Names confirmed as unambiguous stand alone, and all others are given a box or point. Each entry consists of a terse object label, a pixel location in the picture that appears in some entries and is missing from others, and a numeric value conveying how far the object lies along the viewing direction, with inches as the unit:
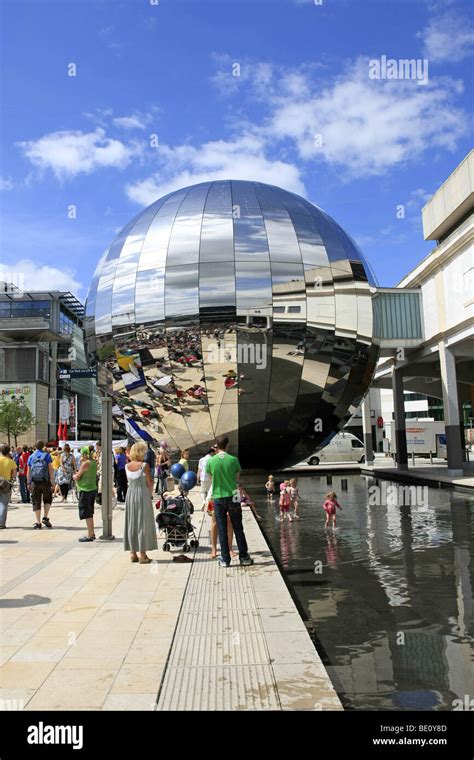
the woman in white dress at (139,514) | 307.7
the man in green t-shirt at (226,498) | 293.7
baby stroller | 337.4
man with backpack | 442.9
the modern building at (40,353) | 2945.4
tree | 2564.0
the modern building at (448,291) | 818.2
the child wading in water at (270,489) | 631.2
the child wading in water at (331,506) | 433.1
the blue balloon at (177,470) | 513.7
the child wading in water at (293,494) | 503.2
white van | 1525.6
